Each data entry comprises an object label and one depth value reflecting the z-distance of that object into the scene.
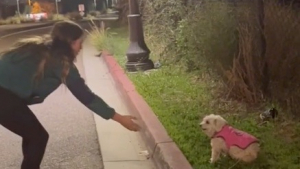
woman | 4.00
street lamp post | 10.48
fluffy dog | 4.38
